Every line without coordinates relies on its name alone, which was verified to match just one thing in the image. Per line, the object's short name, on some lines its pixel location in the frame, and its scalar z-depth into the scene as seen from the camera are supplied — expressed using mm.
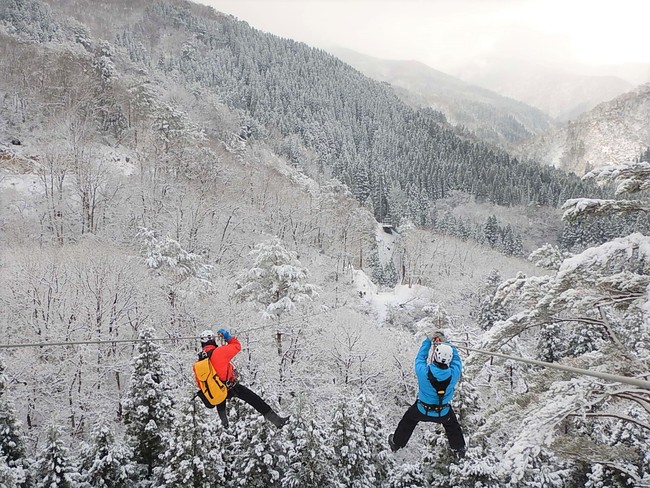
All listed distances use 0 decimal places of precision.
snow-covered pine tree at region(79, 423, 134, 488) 15445
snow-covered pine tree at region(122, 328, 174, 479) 17406
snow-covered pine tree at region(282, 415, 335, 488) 16562
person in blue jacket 5912
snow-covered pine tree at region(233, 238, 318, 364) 24375
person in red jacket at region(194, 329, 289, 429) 6945
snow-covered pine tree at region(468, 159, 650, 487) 6172
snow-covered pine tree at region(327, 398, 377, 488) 17500
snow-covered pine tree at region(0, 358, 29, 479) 15508
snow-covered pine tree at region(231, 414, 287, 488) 16938
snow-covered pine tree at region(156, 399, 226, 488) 15516
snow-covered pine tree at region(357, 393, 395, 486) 18688
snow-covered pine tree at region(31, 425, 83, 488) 14625
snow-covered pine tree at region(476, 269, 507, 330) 39281
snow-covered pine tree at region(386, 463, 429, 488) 17719
